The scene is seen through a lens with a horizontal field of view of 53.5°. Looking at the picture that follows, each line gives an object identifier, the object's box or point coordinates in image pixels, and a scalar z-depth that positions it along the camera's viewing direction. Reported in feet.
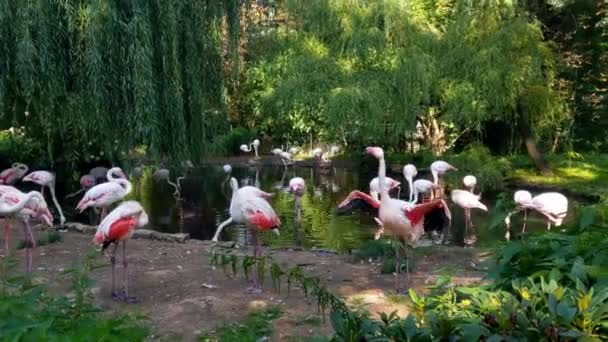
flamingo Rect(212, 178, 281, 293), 19.20
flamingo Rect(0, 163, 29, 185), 32.83
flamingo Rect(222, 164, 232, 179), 53.26
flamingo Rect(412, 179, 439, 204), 34.43
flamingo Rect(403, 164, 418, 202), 36.21
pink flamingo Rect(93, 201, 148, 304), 16.24
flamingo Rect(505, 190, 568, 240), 29.22
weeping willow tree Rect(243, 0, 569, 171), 47.37
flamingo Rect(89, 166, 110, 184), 37.70
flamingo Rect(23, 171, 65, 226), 32.83
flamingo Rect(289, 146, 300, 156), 69.95
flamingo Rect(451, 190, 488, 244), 31.83
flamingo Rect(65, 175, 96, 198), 35.60
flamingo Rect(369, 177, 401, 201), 33.04
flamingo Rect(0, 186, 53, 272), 18.81
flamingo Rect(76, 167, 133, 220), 24.86
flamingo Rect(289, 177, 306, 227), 35.35
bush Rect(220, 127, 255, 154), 76.09
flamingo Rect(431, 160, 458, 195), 38.34
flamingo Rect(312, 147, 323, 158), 67.24
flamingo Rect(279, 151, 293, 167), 62.75
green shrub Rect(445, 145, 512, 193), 45.52
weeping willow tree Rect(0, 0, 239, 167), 20.89
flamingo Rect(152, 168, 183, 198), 44.98
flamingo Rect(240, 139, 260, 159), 71.61
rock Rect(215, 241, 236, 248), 24.23
